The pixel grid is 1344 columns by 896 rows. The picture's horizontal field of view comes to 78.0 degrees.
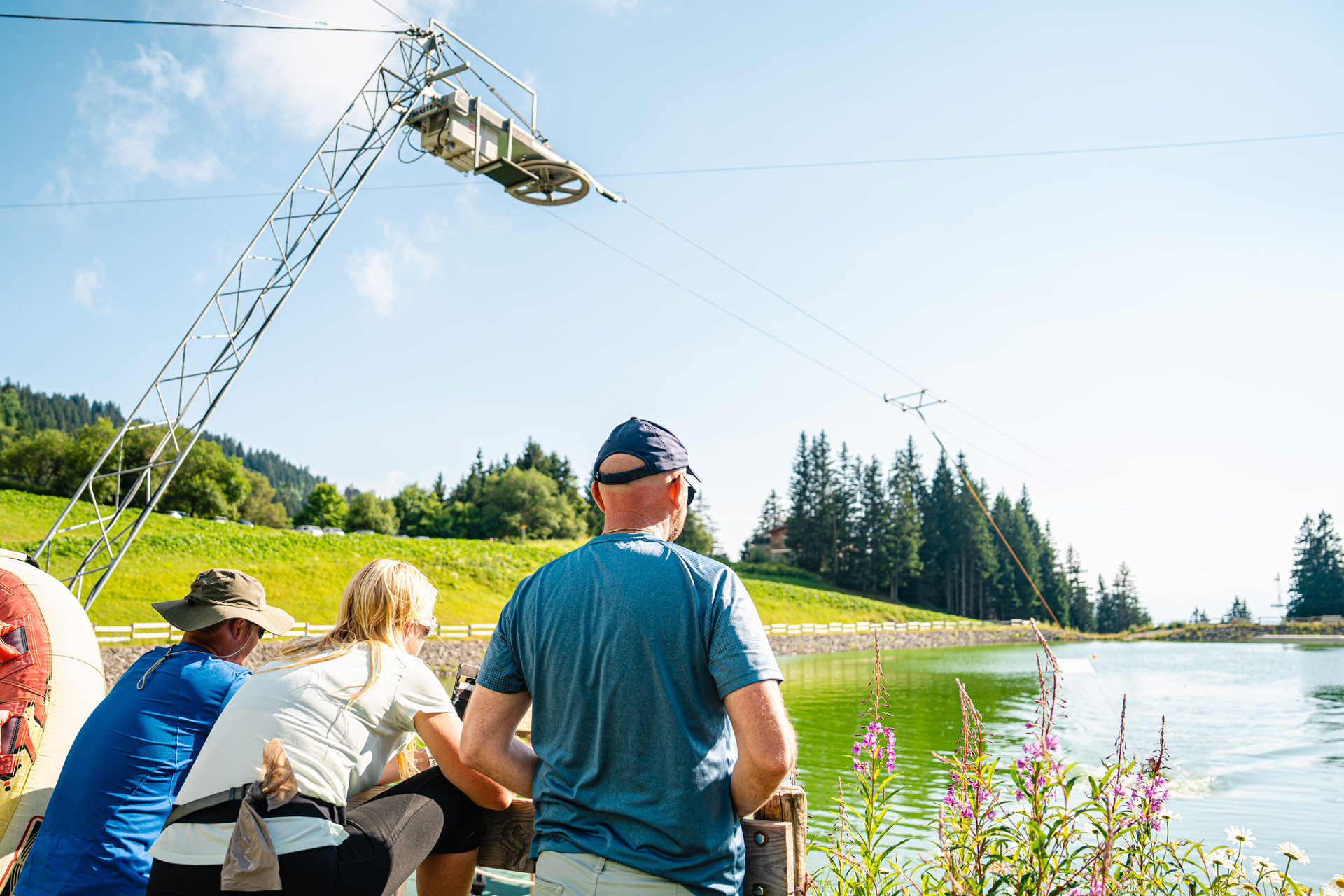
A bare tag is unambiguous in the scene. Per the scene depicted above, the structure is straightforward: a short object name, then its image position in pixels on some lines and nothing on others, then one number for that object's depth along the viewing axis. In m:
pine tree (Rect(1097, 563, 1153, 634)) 81.19
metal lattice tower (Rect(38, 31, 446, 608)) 9.41
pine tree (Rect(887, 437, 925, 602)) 67.31
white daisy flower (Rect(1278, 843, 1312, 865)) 2.36
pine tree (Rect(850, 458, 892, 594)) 68.00
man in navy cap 1.53
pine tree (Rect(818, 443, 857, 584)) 69.88
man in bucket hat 2.33
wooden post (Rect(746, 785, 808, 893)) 1.71
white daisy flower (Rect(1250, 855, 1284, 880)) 2.53
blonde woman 1.88
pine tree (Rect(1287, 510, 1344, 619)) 65.62
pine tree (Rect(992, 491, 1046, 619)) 70.44
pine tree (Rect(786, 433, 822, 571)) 70.75
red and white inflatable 3.21
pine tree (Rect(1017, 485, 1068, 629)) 73.00
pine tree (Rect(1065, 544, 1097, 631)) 78.06
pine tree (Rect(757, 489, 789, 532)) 86.12
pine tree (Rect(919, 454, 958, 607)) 70.69
